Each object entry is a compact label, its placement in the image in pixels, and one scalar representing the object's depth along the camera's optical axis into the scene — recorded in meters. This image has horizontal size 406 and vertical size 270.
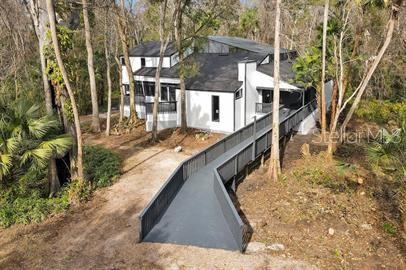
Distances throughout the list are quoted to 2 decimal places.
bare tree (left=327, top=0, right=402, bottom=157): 13.52
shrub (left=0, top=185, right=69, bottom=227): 11.94
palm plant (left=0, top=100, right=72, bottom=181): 11.70
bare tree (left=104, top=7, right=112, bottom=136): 23.16
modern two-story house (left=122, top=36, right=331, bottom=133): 22.75
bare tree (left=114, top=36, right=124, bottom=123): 25.81
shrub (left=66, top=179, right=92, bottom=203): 13.48
